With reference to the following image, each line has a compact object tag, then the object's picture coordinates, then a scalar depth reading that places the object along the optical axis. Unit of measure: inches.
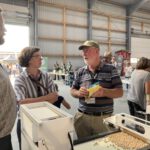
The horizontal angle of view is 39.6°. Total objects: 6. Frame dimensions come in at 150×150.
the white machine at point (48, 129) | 34.4
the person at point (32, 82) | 68.0
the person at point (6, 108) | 51.7
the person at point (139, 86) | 113.7
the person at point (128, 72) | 248.1
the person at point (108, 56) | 167.9
